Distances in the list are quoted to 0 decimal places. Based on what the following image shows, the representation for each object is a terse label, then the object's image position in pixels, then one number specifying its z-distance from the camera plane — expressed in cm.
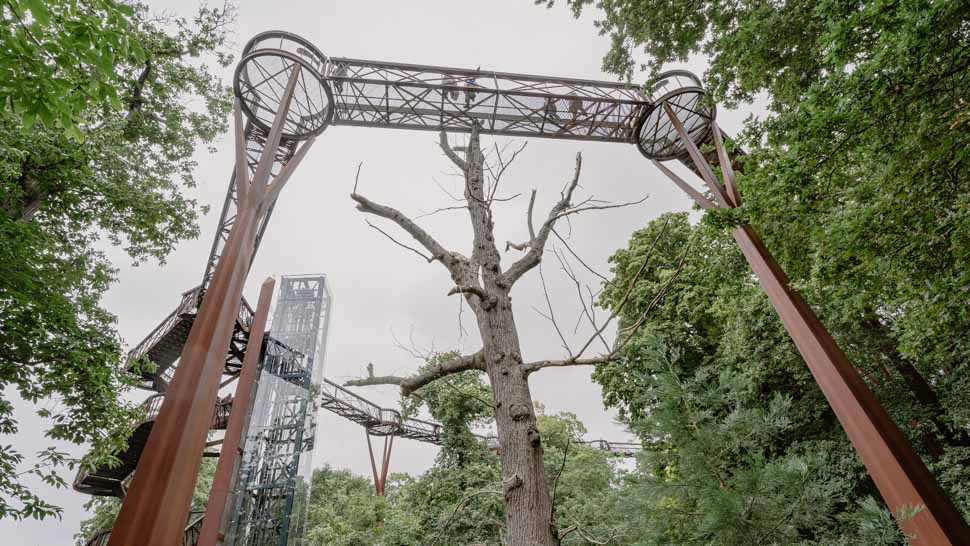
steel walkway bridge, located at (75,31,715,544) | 564
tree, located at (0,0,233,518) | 195
